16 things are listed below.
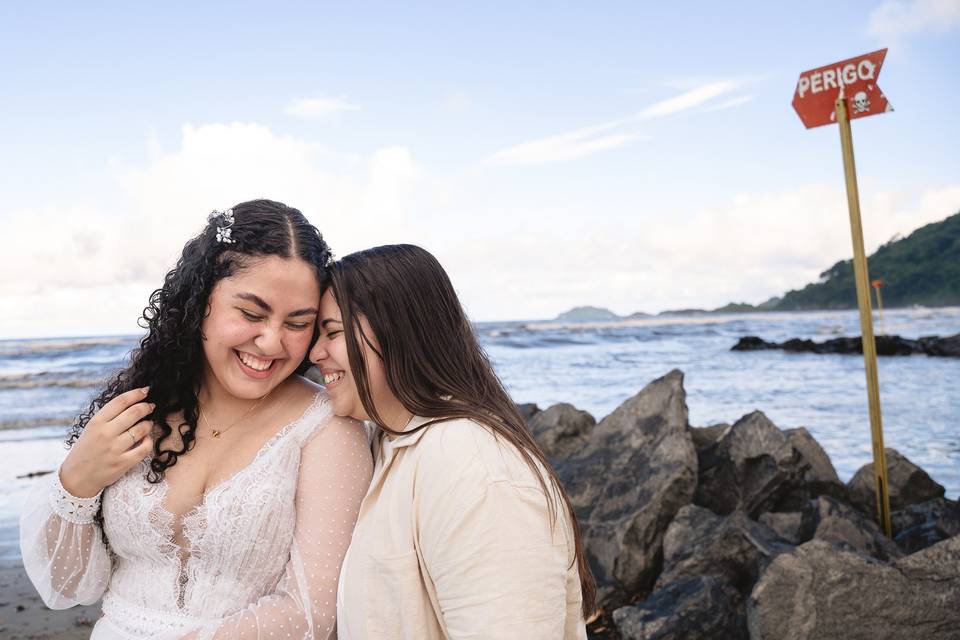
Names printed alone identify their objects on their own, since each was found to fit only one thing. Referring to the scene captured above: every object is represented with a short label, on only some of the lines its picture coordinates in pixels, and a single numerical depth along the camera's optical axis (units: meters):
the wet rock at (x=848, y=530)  4.42
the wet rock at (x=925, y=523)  4.79
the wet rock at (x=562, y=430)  6.92
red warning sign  4.89
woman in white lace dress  2.16
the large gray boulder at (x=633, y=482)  4.63
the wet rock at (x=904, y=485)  5.72
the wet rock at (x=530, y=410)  9.74
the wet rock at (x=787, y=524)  4.82
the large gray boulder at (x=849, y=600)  3.34
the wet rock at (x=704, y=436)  6.39
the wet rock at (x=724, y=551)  4.12
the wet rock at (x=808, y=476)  5.50
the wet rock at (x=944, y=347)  20.30
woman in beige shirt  1.68
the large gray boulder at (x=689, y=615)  3.62
